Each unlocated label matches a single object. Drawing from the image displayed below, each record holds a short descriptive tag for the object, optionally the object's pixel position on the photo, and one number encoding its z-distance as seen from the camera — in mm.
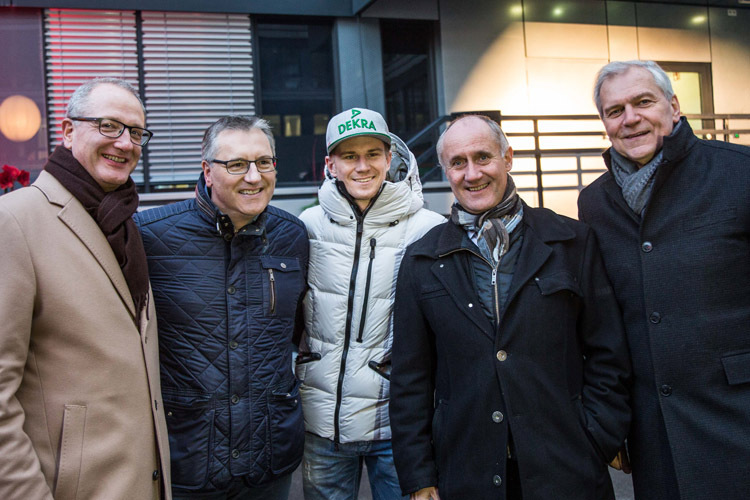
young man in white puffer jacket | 2598
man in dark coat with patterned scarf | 2102
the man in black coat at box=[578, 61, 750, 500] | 2082
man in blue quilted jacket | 2289
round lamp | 7465
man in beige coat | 1672
